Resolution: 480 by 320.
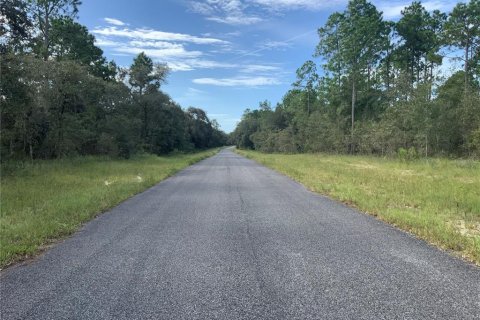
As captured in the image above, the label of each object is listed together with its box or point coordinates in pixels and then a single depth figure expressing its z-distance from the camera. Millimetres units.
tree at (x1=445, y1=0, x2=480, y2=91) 36031
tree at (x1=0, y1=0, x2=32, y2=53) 18797
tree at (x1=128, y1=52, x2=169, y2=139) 48094
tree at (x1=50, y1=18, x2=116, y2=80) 38031
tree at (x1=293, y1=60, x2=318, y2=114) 70062
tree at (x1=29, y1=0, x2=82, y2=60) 33719
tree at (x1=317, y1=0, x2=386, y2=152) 46906
